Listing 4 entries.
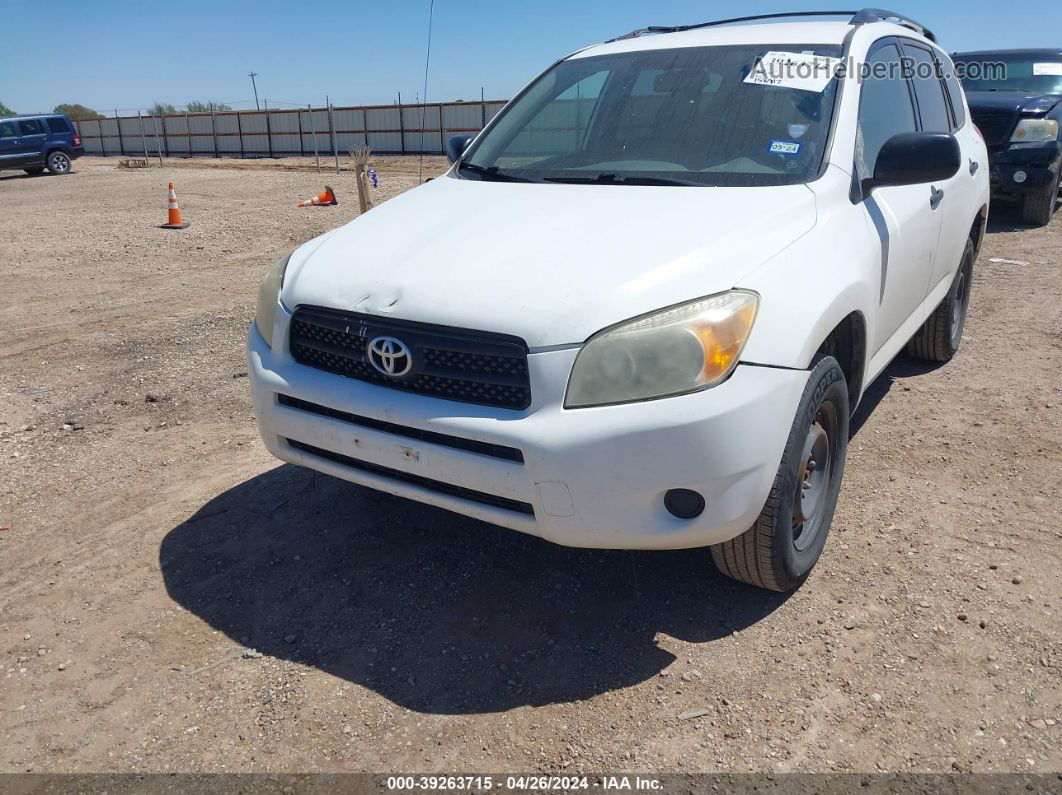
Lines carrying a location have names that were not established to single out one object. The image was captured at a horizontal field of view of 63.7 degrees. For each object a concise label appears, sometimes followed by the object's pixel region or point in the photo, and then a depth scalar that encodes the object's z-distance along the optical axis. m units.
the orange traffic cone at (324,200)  14.45
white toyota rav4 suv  2.42
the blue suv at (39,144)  25.41
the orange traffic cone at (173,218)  12.19
